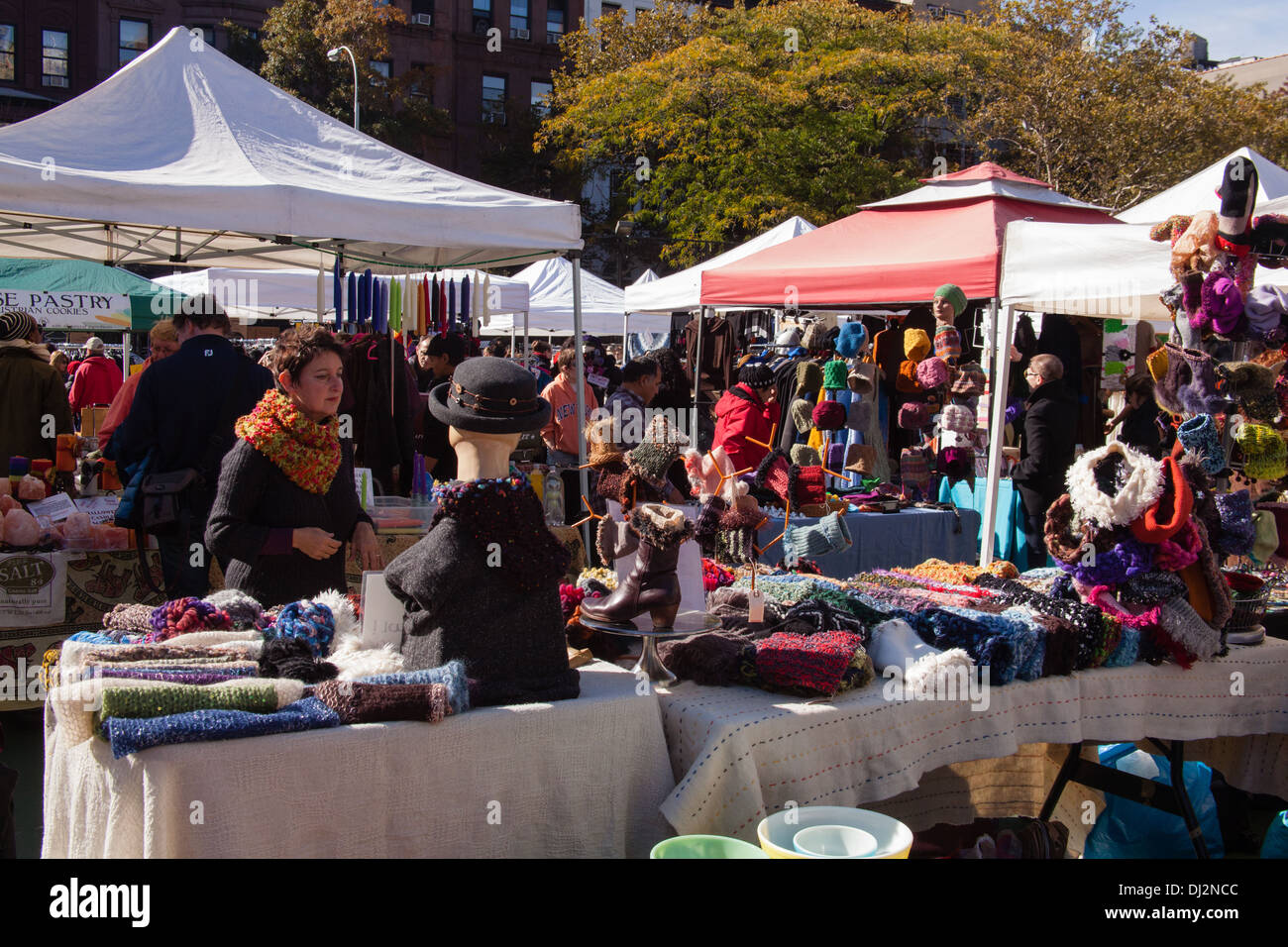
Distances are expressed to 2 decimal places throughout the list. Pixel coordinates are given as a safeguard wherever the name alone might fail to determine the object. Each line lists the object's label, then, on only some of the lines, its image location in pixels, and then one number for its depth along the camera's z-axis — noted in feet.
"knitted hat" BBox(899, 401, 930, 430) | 22.41
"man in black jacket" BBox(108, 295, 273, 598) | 12.59
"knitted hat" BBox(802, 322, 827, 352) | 24.73
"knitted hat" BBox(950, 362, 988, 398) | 20.97
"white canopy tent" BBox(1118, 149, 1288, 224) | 21.09
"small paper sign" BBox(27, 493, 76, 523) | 14.35
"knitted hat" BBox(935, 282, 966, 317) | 19.56
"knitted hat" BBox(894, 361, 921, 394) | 23.00
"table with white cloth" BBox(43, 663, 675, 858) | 6.02
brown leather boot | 7.82
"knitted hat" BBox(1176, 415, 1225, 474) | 9.86
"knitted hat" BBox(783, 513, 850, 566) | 10.99
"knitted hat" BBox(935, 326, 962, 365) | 20.93
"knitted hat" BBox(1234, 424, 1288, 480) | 10.19
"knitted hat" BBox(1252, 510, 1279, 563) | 9.90
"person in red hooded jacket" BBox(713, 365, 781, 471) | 18.10
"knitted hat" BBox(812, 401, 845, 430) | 19.19
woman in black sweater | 9.20
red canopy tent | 20.26
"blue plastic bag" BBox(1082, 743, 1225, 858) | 9.54
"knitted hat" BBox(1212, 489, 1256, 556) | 9.63
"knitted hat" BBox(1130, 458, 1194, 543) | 8.77
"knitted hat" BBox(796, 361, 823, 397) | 22.36
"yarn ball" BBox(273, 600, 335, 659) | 7.98
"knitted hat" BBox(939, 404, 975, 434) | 20.81
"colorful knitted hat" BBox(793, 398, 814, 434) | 20.15
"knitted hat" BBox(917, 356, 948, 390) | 21.24
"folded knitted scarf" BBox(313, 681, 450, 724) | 6.64
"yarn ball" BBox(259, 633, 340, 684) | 7.32
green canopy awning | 35.99
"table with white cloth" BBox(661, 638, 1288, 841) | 7.40
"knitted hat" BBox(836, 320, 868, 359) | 23.99
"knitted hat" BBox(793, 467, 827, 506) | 11.27
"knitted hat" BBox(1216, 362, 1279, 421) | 10.09
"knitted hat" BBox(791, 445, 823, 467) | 14.43
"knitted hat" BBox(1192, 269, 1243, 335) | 10.00
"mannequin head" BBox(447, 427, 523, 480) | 7.30
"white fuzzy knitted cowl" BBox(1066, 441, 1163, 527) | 8.70
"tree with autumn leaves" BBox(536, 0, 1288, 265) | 61.87
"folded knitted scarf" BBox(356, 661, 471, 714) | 6.84
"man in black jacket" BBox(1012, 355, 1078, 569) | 19.40
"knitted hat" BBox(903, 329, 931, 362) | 22.76
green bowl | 6.36
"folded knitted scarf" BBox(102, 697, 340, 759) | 5.88
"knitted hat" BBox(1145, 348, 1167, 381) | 10.56
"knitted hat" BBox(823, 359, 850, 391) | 23.18
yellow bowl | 6.43
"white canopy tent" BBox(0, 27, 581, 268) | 12.86
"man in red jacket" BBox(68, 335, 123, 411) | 32.76
